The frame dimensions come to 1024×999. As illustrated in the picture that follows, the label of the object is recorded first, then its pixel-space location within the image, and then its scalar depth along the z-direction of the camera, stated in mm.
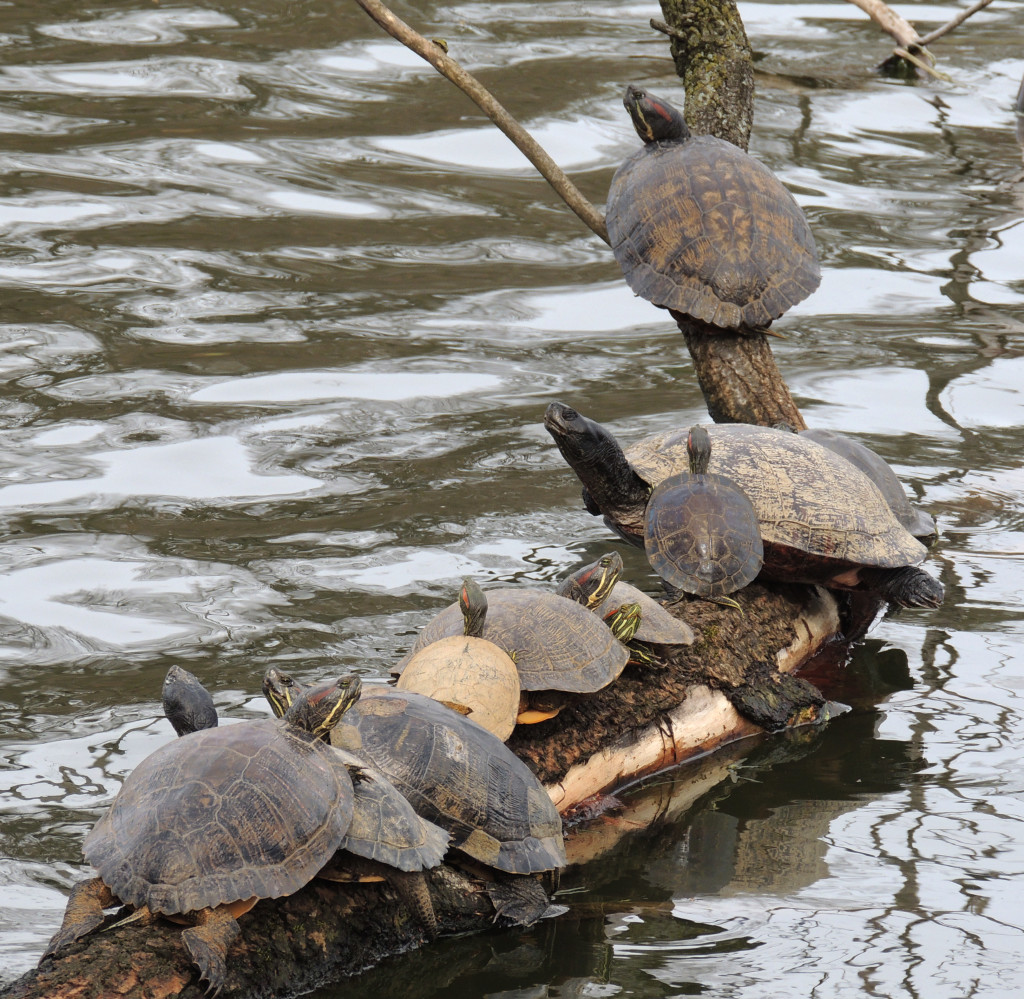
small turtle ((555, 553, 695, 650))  9094
